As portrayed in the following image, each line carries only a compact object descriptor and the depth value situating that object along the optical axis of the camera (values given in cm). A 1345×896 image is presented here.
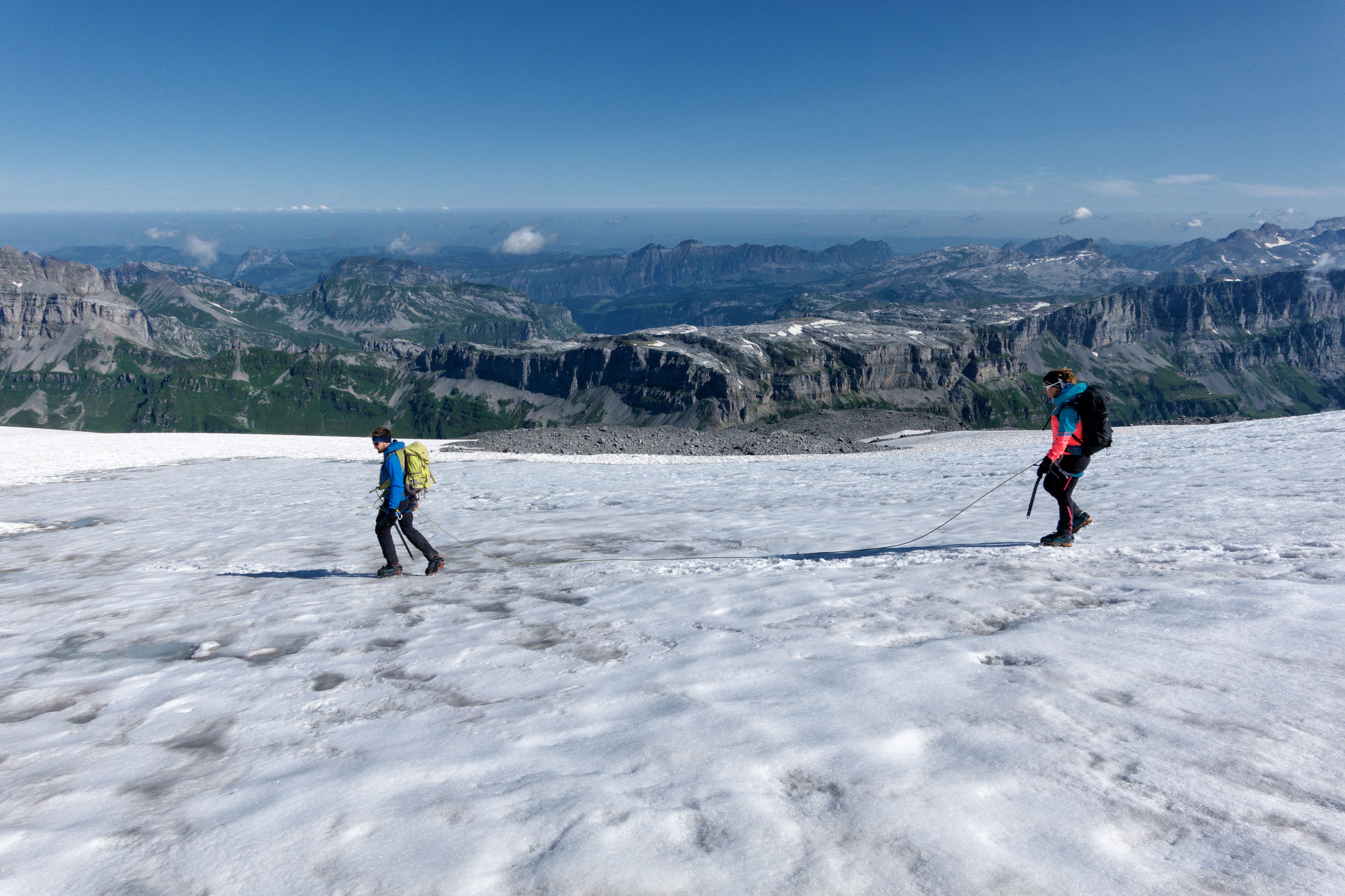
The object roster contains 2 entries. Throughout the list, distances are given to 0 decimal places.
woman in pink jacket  1253
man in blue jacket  1360
